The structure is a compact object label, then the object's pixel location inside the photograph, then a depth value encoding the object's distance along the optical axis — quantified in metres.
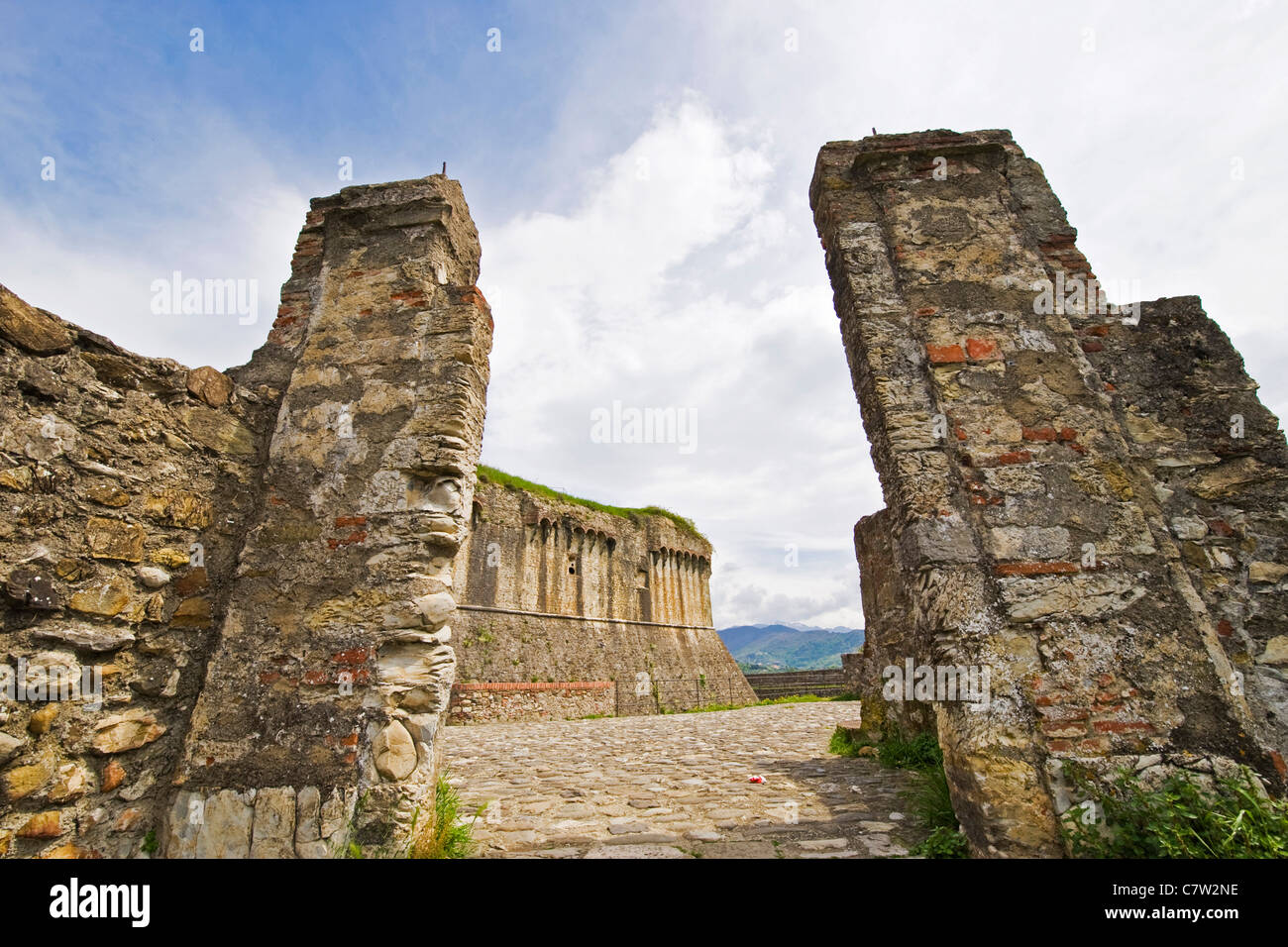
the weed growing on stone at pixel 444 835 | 3.03
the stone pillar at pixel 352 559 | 2.99
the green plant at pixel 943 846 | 3.12
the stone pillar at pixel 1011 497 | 2.89
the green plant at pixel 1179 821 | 2.42
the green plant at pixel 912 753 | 5.59
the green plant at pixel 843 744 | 6.95
